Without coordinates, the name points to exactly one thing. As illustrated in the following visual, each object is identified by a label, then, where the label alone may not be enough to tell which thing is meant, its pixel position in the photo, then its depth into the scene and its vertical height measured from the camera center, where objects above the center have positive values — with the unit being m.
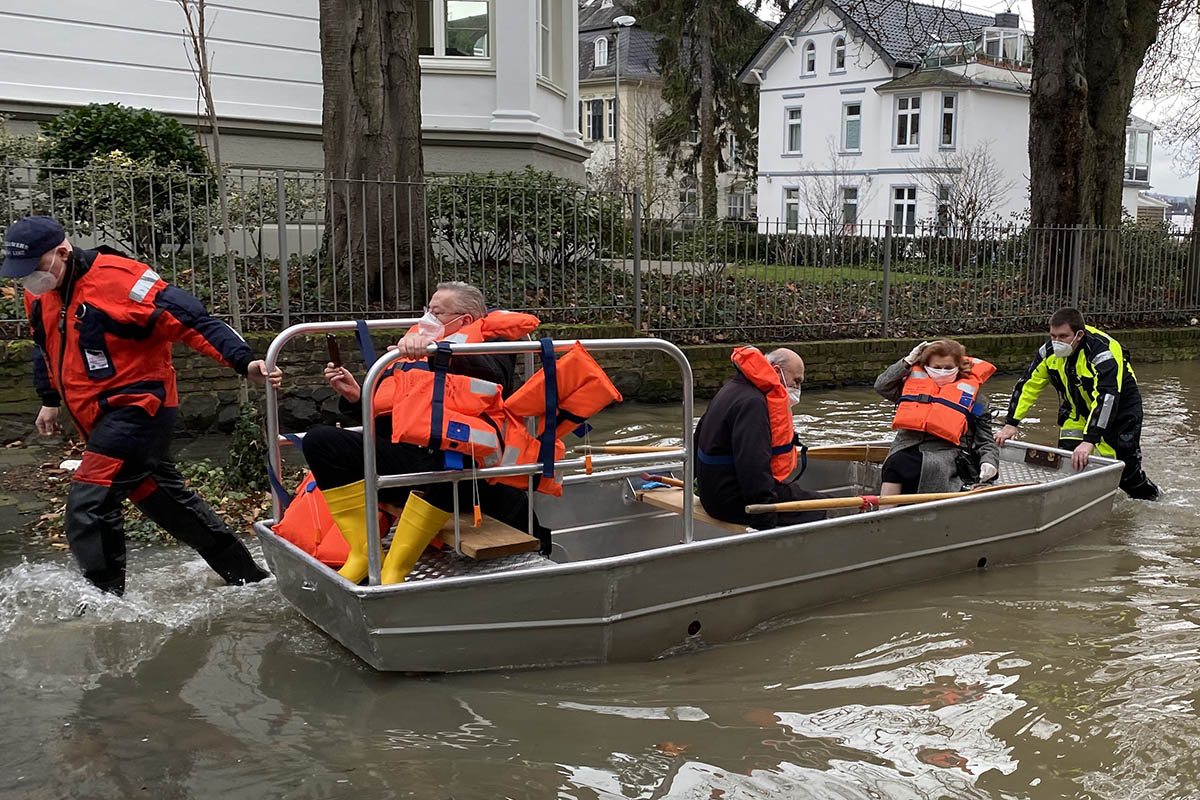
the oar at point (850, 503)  5.91 -1.23
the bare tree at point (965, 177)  34.94 +3.33
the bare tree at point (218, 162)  8.09 +0.79
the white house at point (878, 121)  42.94 +6.06
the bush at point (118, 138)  11.88 +1.45
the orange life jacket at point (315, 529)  5.36 -1.22
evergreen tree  36.94 +6.92
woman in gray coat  7.09 -1.17
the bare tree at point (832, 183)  45.00 +3.62
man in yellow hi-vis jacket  8.09 -0.87
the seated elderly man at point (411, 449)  5.02 -0.79
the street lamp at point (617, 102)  35.34 +5.88
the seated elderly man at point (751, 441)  5.96 -0.90
